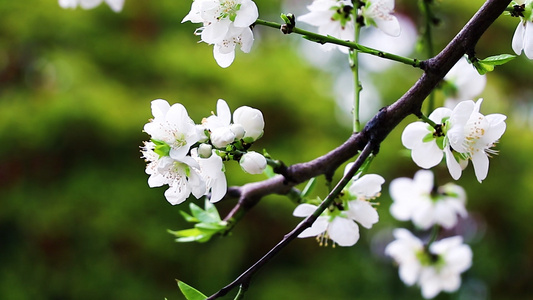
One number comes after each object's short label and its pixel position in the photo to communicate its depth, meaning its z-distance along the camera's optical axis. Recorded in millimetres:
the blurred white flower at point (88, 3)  977
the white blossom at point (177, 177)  807
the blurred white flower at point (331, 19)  887
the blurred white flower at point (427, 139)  832
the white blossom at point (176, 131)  807
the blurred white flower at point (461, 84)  998
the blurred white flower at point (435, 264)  1084
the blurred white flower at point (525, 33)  824
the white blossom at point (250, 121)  829
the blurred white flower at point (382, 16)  878
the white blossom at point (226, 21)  816
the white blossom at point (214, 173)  813
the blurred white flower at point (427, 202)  1022
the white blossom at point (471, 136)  819
